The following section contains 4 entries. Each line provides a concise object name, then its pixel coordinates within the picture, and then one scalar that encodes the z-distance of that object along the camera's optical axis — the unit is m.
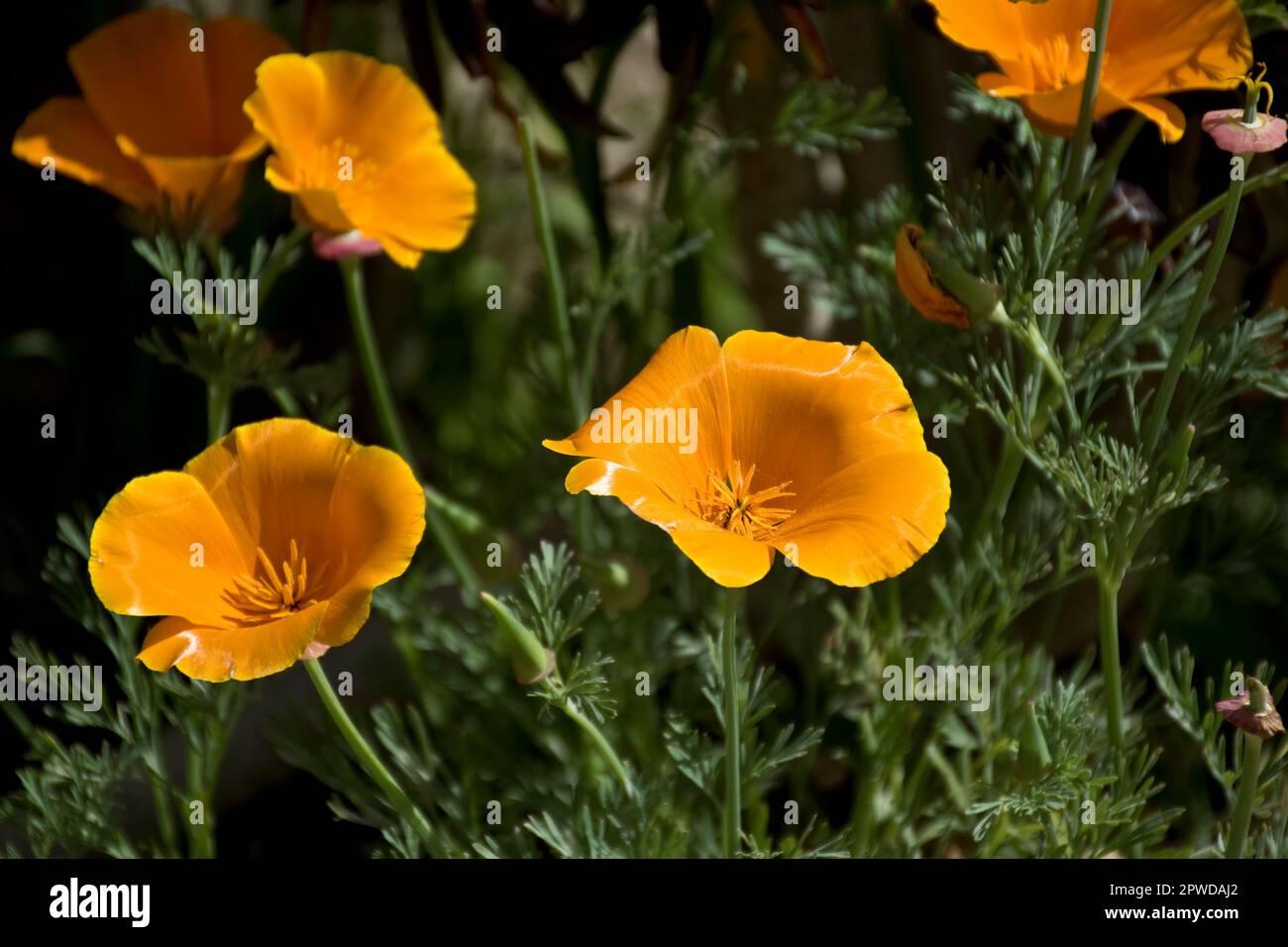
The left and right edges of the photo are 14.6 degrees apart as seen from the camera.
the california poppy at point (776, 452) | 0.76
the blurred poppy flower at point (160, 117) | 0.81
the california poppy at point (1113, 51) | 0.78
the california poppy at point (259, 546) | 0.76
